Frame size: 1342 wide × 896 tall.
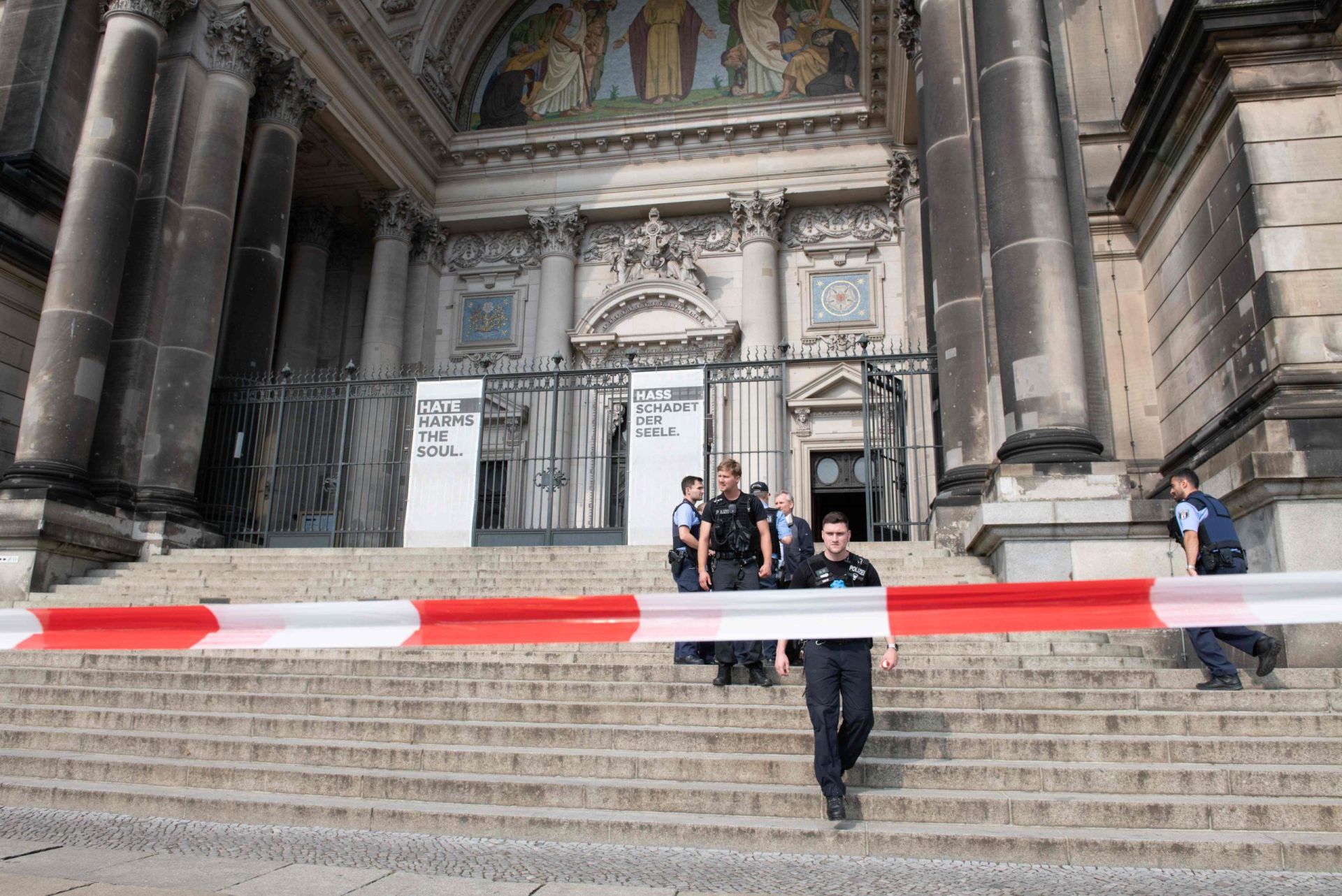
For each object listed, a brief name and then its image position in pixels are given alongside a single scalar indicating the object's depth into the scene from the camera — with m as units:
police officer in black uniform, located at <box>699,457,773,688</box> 6.66
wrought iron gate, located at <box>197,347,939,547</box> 14.05
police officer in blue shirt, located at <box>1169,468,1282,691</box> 6.22
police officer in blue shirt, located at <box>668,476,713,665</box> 7.08
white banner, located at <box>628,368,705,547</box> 13.04
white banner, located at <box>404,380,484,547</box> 13.55
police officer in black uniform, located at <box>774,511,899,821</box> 4.70
